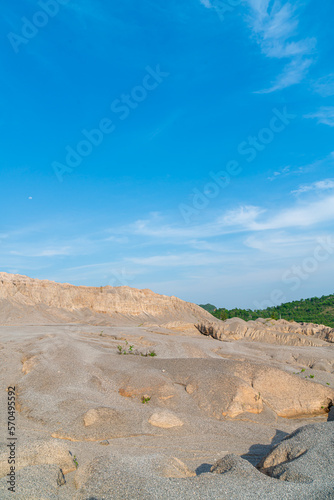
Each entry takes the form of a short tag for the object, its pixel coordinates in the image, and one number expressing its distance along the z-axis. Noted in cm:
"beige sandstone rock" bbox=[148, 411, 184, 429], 813
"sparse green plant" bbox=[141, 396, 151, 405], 971
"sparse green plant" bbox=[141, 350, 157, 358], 1564
